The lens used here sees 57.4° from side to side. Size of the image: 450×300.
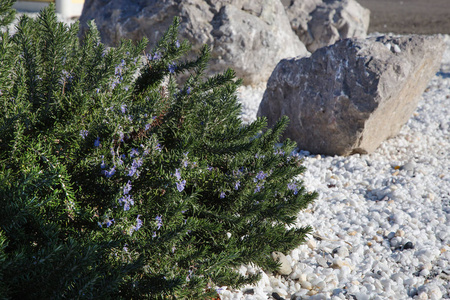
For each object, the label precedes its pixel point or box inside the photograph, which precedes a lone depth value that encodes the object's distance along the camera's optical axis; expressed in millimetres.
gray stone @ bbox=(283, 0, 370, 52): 8883
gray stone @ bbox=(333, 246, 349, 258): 3070
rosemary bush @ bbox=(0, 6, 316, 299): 1647
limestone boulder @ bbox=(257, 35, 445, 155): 4406
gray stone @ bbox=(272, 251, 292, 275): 2729
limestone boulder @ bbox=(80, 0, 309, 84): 6477
